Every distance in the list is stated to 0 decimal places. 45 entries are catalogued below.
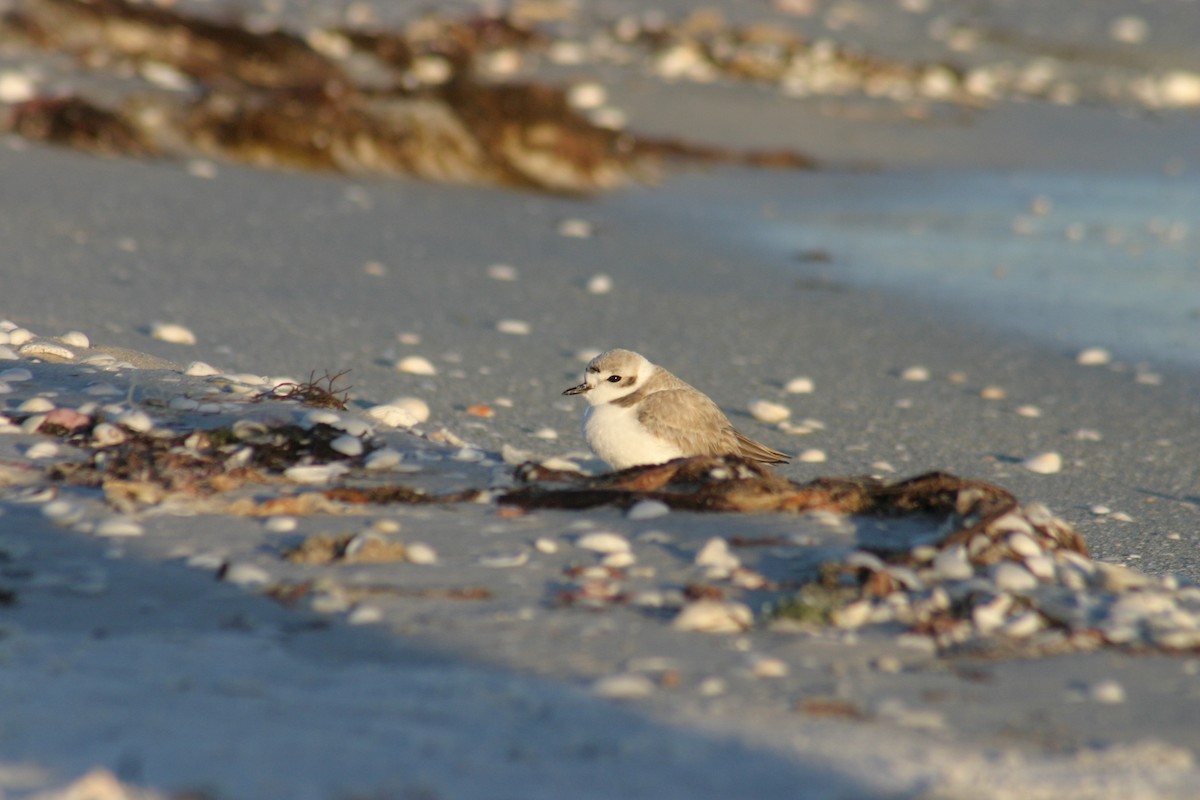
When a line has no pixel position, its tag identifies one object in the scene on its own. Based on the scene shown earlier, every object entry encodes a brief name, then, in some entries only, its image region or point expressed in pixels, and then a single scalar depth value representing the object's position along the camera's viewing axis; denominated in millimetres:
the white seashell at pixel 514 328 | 13469
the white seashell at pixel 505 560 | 6973
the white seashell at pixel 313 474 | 8102
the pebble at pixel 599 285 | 15336
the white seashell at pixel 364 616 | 6182
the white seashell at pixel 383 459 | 8406
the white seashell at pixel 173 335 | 11945
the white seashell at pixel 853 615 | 6402
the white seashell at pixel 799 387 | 12414
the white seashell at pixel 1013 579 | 6832
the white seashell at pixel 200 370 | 9906
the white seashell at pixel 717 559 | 6969
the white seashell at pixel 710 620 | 6273
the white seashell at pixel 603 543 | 7172
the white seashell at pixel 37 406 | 8742
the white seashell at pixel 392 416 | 9547
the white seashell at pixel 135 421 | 8523
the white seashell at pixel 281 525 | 7250
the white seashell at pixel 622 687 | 5547
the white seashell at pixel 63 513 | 7125
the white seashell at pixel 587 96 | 26250
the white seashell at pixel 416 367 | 11914
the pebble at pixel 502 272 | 15477
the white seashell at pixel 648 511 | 7711
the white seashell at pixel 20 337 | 10344
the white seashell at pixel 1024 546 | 7219
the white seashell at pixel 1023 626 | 6344
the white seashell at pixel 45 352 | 10116
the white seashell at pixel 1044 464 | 10687
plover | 8867
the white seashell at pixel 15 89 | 20392
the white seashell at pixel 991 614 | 6391
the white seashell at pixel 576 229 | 18141
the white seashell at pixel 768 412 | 11570
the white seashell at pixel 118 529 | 7008
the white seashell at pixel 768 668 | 5816
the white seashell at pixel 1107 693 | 5758
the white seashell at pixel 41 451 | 8086
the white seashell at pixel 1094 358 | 13883
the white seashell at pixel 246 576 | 6539
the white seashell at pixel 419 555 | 6926
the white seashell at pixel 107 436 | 8359
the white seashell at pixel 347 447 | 8531
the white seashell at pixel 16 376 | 9414
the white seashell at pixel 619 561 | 7000
